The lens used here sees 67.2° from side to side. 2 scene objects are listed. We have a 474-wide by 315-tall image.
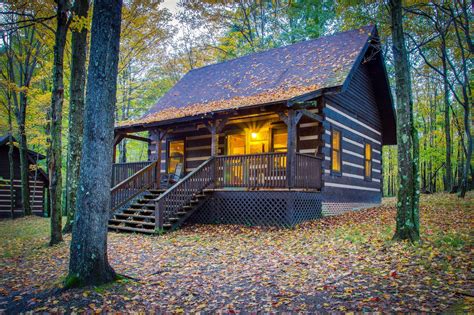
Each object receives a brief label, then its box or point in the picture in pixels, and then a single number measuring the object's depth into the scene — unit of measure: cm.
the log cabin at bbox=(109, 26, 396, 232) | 1212
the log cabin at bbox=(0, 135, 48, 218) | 2273
